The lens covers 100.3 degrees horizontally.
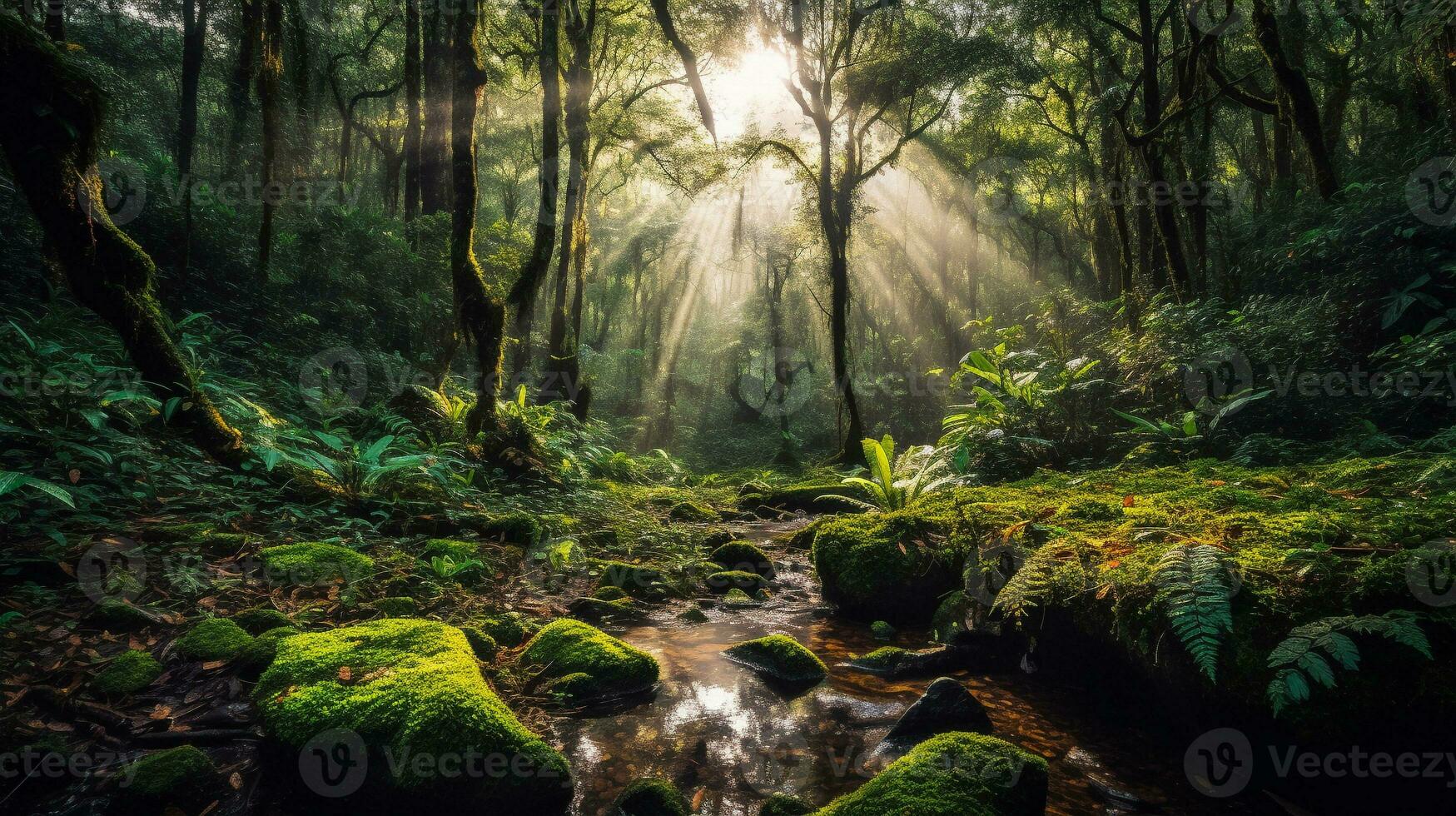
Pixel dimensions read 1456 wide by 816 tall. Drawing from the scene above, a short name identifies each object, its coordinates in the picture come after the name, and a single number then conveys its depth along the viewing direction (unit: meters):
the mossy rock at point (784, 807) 2.46
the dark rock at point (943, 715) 3.06
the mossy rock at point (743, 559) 6.68
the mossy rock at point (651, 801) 2.50
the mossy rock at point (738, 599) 5.60
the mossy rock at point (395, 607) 3.90
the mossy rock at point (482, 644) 3.68
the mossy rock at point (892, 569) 4.76
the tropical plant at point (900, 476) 7.00
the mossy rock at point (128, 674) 2.69
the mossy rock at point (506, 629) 4.01
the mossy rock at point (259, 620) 3.36
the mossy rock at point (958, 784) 2.23
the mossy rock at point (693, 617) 5.11
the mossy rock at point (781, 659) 3.91
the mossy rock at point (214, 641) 3.02
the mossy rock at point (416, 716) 2.41
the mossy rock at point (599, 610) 4.95
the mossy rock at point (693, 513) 9.69
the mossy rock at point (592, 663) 3.52
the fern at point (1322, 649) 2.02
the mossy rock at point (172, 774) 2.24
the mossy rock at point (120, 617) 3.10
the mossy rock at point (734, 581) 6.03
